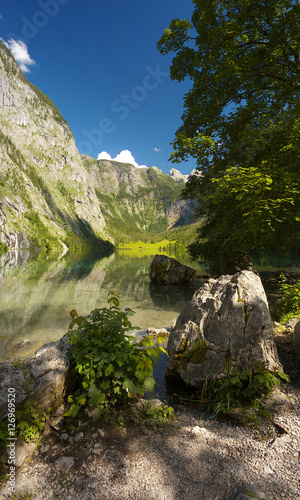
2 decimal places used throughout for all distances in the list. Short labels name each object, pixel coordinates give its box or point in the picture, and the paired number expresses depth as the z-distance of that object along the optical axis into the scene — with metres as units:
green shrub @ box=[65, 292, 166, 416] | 4.30
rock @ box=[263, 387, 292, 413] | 4.56
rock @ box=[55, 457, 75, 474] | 3.43
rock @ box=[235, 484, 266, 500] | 2.82
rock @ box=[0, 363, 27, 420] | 3.90
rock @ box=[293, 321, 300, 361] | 6.16
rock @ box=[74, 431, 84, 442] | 3.99
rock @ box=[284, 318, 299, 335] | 7.73
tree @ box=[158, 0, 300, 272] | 7.44
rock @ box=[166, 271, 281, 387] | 5.72
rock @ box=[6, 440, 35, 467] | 3.52
